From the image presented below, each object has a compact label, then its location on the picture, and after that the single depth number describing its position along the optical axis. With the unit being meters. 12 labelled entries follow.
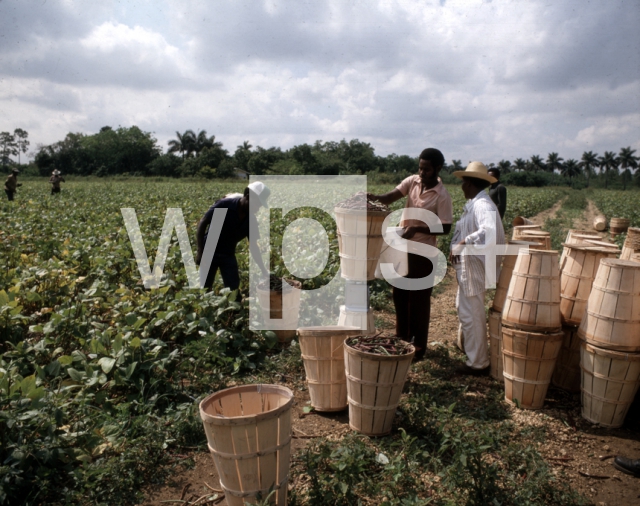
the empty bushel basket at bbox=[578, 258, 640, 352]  3.16
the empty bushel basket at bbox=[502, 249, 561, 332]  3.44
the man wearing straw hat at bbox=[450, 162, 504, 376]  3.92
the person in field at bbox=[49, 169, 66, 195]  20.20
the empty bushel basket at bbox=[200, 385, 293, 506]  2.22
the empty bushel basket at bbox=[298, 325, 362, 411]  3.46
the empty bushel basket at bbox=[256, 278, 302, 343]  4.75
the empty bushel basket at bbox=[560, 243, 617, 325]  3.64
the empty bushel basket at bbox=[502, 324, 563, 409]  3.44
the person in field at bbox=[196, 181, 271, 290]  4.61
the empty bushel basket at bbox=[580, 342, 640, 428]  3.19
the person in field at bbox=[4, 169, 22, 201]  16.45
